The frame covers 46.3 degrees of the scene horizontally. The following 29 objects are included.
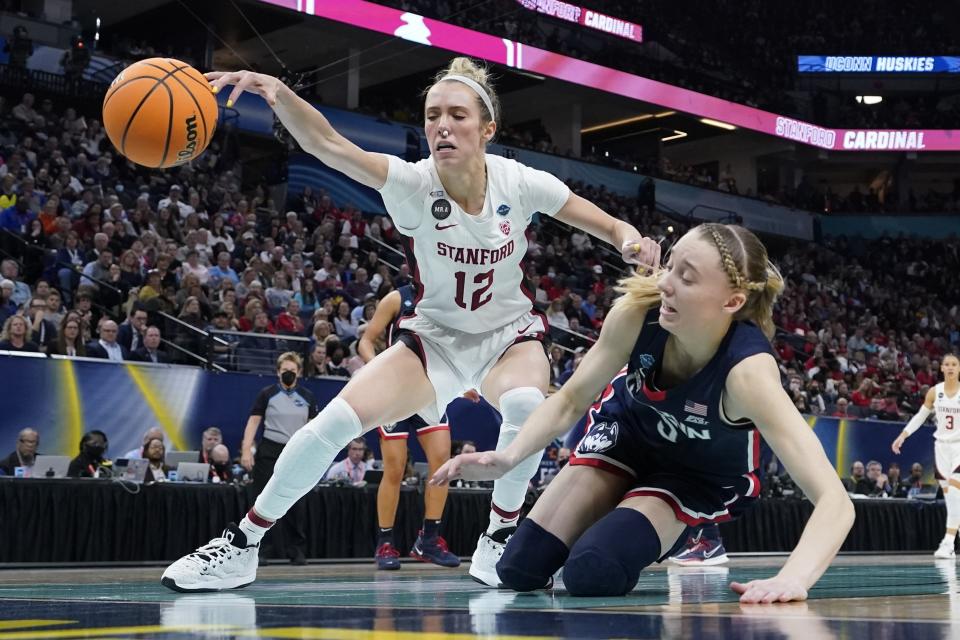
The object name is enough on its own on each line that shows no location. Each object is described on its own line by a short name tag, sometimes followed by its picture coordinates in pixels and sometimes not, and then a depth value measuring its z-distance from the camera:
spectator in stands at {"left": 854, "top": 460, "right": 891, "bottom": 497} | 14.80
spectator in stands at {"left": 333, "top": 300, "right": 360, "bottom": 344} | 13.17
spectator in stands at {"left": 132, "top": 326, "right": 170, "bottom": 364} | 10.79
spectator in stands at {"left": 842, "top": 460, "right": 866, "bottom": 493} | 14.72
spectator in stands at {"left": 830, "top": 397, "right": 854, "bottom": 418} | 16.81
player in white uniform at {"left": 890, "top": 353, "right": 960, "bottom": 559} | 11.31
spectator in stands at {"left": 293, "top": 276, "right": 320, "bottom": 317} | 13.83
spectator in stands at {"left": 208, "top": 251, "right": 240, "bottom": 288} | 13.19
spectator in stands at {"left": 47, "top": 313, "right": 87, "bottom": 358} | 10.09
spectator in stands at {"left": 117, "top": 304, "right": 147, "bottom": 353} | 10.92
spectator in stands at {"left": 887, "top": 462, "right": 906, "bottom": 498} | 15.27
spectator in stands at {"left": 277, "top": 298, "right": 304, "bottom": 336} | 12.71
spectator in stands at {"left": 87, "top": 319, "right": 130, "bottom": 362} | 10.40
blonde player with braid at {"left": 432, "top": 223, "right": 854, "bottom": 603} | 3.11
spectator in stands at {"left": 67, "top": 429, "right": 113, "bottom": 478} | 8.84
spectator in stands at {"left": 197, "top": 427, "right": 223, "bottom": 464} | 10.02
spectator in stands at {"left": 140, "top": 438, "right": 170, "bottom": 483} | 9.17
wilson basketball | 4.53
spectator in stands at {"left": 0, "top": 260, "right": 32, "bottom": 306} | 11.23
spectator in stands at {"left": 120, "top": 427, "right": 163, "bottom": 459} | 9.34
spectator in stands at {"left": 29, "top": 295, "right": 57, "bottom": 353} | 10.26
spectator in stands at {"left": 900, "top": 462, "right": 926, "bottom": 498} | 15.42
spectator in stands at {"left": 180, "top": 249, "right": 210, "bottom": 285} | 12.62
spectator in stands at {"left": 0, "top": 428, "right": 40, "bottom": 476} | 8.77
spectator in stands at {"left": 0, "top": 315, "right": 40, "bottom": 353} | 9.70
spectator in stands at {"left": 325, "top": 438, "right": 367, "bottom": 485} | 10.12
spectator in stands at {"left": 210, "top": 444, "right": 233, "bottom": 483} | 9.86
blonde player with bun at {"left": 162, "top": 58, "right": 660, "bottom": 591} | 4.23
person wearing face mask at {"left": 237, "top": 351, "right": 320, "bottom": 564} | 8.36
